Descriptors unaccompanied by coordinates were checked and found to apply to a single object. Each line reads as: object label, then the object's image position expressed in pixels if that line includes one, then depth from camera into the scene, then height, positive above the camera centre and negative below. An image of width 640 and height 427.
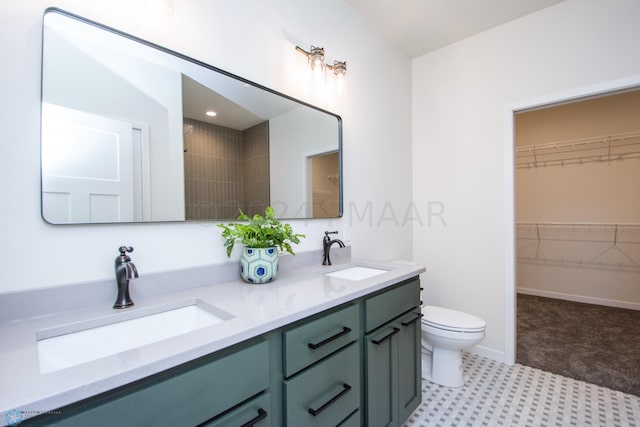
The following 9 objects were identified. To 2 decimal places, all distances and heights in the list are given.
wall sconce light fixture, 1.72 +0.89
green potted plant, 1.29 -0.14
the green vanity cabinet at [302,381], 0.61 -0.48
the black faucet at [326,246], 1.76 -0.21
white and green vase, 1.29 -0.23
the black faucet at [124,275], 0.96 -0.20
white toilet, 1.86 -0.84
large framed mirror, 0.95 +0.33
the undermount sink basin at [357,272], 1.72 -0.36
